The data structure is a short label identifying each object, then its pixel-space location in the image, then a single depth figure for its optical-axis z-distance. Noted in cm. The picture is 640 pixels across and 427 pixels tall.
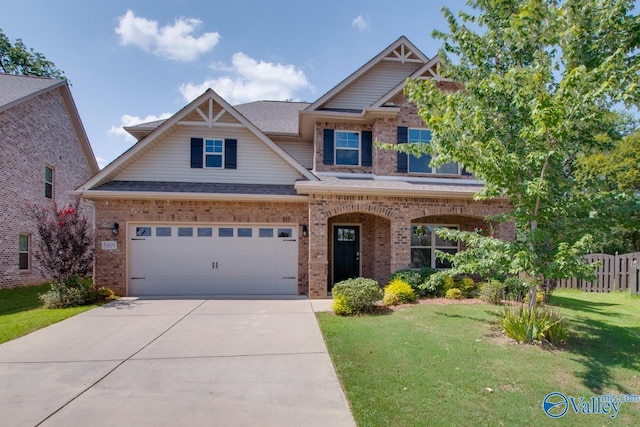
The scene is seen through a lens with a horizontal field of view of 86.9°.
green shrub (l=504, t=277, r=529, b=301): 947
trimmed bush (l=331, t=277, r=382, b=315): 801
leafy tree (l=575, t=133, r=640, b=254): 1825
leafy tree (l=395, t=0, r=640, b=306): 543
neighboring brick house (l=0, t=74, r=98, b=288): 1322
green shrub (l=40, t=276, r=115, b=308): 927
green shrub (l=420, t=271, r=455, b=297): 1009
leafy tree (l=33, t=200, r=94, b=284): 959
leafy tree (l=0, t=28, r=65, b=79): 2602
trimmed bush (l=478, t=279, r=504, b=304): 936
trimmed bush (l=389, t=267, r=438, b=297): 981
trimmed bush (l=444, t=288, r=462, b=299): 976
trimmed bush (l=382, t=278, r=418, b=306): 903
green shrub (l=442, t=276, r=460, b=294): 1016
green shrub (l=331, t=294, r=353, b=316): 798
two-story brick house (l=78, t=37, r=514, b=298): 1069
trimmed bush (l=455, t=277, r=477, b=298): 999
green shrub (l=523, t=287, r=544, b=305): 871
